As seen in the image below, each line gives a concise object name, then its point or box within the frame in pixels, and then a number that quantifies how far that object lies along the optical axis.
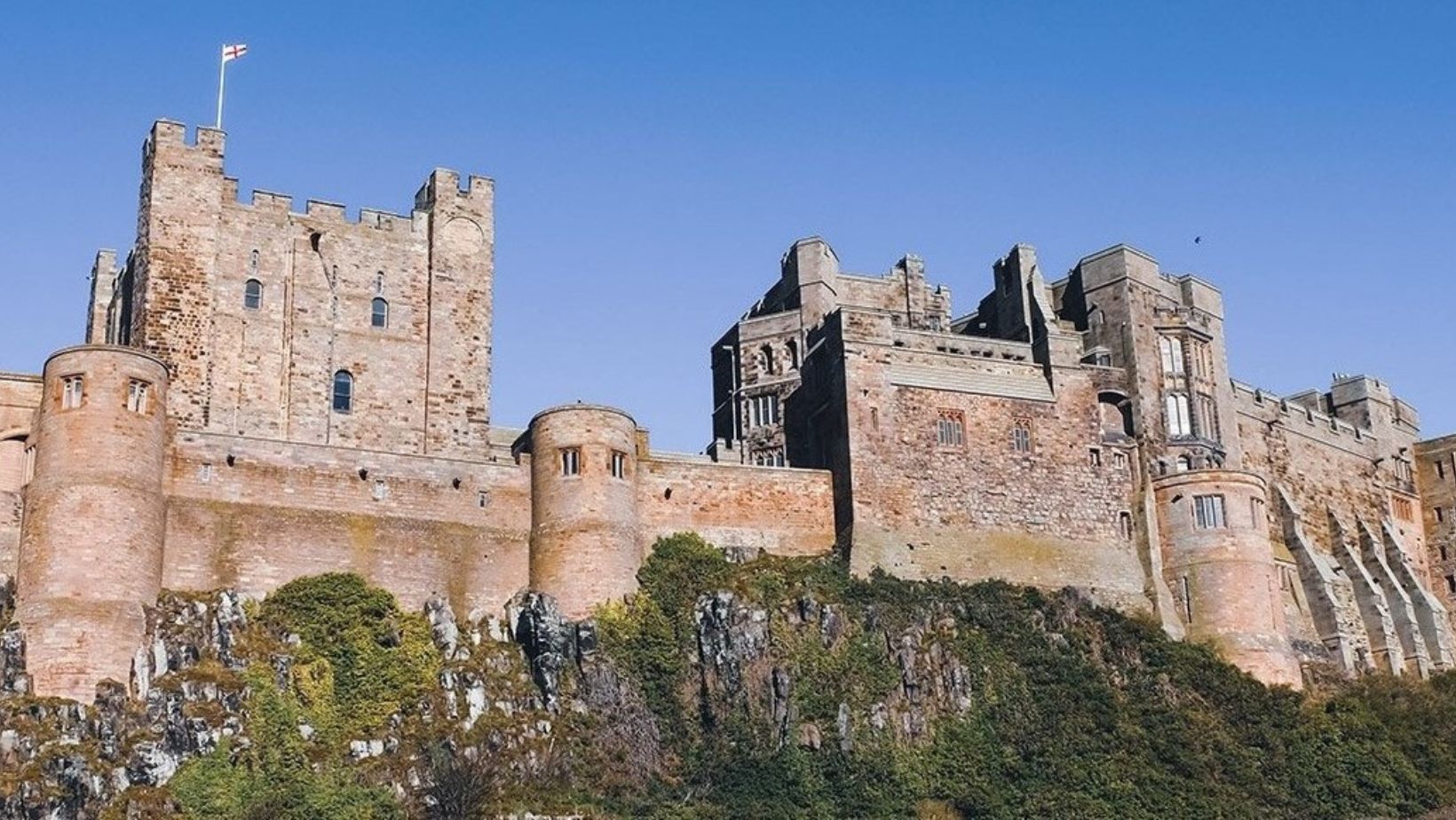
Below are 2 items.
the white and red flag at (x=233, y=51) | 67.81
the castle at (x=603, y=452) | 57.84
